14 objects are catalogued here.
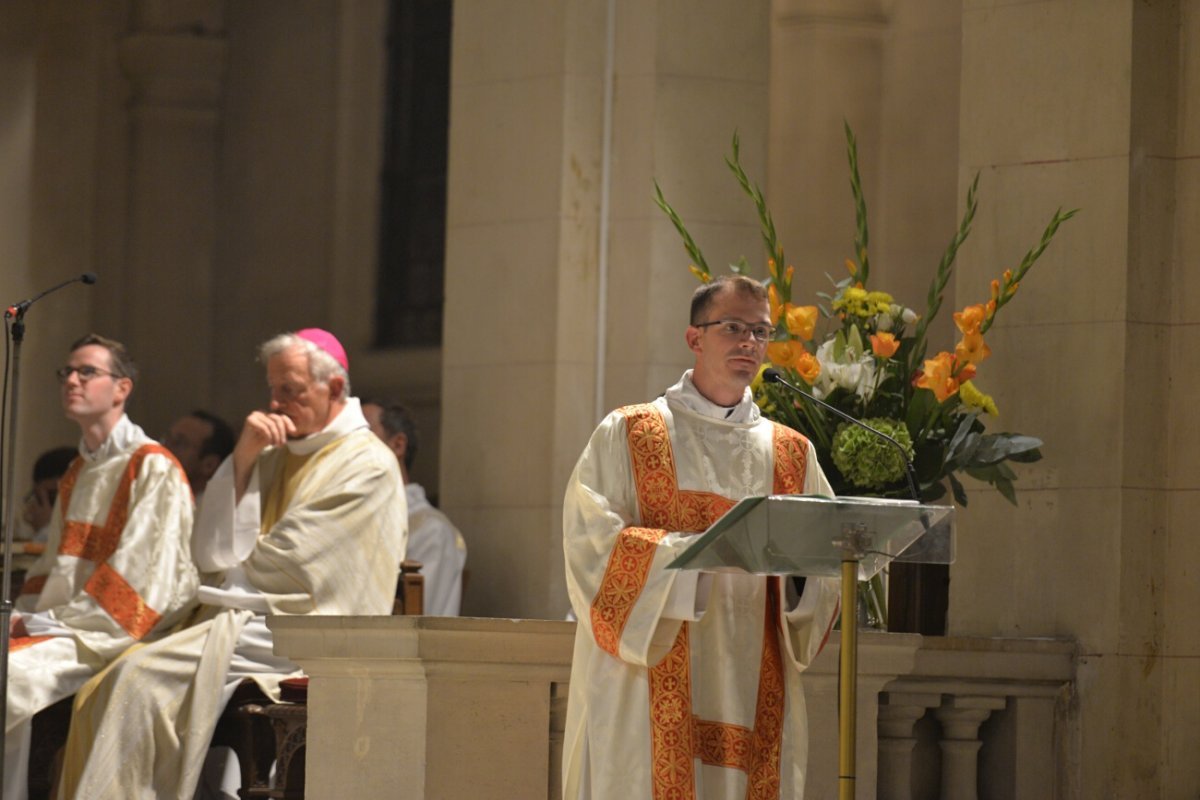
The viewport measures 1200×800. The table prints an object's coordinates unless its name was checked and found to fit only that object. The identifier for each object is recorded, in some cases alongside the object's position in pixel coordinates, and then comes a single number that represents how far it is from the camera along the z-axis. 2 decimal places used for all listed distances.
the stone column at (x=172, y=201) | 28.73
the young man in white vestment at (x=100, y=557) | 16.17
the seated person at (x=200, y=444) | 22.31
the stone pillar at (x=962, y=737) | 14.03
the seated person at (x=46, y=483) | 23.37
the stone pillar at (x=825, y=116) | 21.83
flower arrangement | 14.23
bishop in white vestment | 15.78
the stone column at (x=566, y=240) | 18.80
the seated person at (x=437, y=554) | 18.45
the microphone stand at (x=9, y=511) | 12.70
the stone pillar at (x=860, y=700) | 13.02
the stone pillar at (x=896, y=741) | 13.68
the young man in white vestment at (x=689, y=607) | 11.45
